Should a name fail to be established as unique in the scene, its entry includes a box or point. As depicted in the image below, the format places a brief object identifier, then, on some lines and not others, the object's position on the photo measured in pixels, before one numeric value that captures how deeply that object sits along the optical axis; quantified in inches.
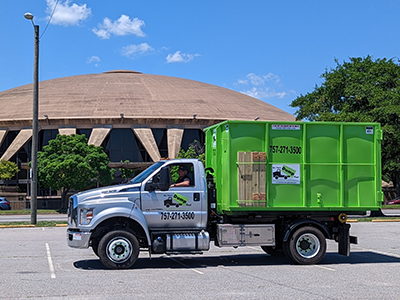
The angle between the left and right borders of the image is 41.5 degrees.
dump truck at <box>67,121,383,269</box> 446.0
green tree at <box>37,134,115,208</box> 1695.4
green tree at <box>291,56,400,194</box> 1197.1
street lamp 946.1
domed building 2343.8
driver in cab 463.5
